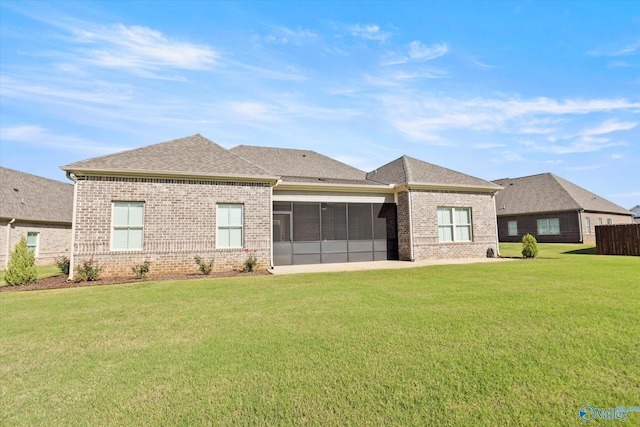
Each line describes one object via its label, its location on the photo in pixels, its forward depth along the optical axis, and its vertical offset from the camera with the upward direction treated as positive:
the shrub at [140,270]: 10.50 -1.15
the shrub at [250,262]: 12.07 -1.06
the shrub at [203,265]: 11.41 -1.10
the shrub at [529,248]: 15.66 -0.91
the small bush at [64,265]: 11.57 -1.01
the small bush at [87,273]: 10.37 -1.19
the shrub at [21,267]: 9.40 -0.88
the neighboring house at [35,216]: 17.22 +1.47
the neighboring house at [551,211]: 26.22 +1.74
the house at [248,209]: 11.34 +1.18
